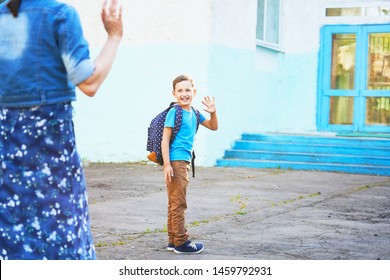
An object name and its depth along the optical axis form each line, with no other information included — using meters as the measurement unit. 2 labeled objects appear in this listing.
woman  5.48
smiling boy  9.50
